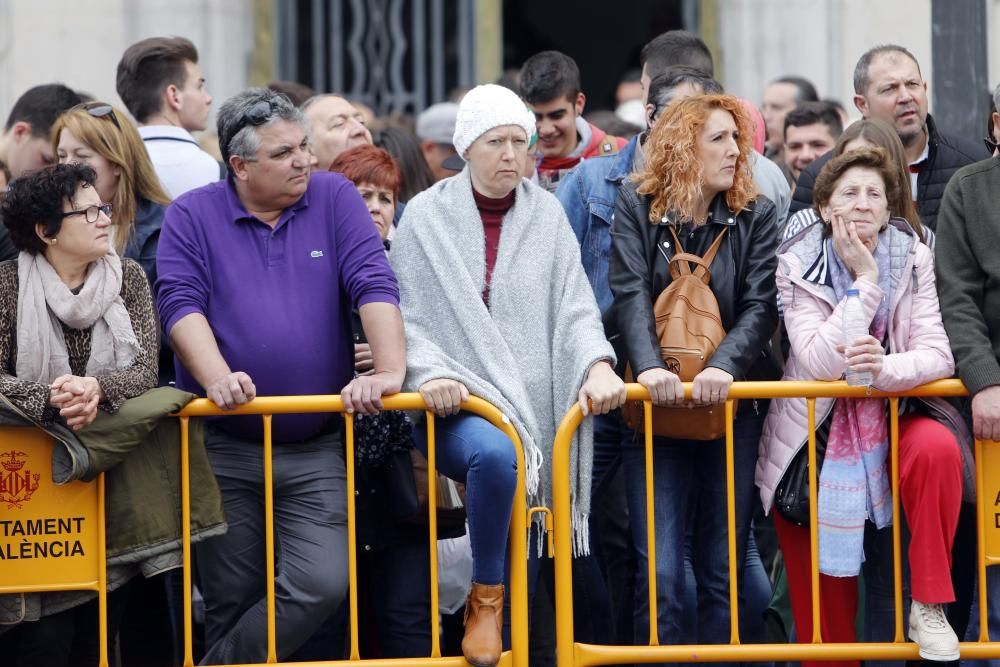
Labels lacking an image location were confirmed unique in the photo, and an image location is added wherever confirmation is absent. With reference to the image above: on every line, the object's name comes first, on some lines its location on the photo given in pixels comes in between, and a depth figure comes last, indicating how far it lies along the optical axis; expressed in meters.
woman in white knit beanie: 10.98
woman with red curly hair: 11.70
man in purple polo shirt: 11.24
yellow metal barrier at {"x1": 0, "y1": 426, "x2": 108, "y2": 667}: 10.91
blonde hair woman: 12.40
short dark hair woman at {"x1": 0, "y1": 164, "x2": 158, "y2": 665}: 10.72
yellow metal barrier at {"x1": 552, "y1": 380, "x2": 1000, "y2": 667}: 11.20
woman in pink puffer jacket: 11.12
